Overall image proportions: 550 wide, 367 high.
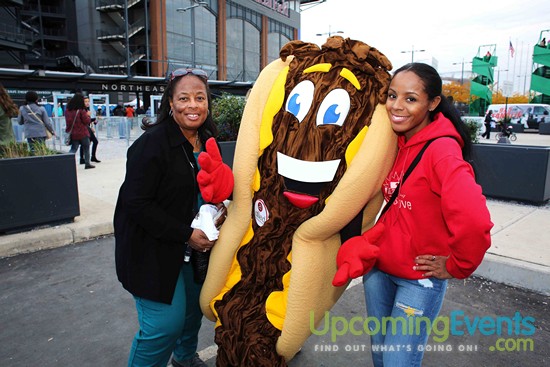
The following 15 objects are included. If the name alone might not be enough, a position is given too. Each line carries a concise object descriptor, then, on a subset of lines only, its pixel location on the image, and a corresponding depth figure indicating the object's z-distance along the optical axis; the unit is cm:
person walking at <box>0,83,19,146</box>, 650
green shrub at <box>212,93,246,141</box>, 841
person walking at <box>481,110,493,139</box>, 2044
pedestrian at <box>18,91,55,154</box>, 819
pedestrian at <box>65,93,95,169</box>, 932
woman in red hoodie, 185
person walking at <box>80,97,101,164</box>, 1049
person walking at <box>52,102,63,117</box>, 2215
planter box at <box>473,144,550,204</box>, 658
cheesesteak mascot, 205
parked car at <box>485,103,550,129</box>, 2909
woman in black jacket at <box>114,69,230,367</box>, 206
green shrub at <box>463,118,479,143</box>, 822
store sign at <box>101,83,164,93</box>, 2911
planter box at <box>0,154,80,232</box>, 488
